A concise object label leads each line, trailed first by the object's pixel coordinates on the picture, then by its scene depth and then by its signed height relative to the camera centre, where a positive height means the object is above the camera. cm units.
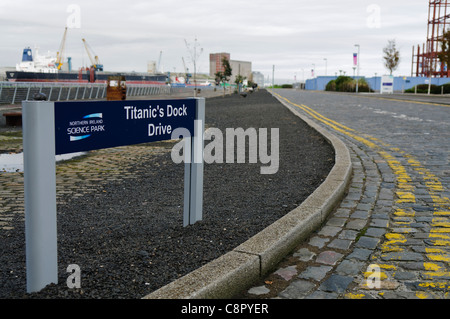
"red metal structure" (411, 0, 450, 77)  6347 +792
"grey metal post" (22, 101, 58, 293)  251 -52
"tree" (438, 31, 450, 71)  4731 +549
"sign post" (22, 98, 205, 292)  253 -25
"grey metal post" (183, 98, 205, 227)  402 -66
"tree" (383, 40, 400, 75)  7356 +718
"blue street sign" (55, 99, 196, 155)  269 -15
